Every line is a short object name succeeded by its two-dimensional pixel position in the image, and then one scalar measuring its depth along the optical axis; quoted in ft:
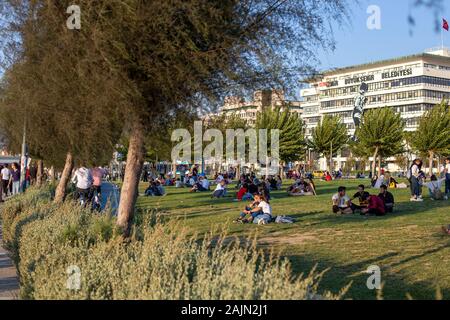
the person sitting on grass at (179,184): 142.10
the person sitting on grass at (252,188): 84.48
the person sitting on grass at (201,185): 114.90
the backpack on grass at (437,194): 77.15
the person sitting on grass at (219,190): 93.45
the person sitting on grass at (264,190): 64.16
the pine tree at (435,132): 209.15
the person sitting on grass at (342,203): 60.44
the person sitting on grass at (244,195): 85.71
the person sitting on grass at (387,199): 59.36
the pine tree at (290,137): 232.94
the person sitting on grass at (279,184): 124.57
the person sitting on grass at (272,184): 118.73
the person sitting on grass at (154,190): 104.99
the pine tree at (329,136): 258.57
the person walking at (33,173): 123.11
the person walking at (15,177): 101.78
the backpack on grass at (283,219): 53.01
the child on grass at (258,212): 52.90
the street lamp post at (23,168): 75.17
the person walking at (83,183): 62.85
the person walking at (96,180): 67.04
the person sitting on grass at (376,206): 57.36
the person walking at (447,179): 85.06
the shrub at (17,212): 35.12
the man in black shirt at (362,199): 60.08
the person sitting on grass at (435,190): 77.25
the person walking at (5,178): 103.91
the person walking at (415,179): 73.05
